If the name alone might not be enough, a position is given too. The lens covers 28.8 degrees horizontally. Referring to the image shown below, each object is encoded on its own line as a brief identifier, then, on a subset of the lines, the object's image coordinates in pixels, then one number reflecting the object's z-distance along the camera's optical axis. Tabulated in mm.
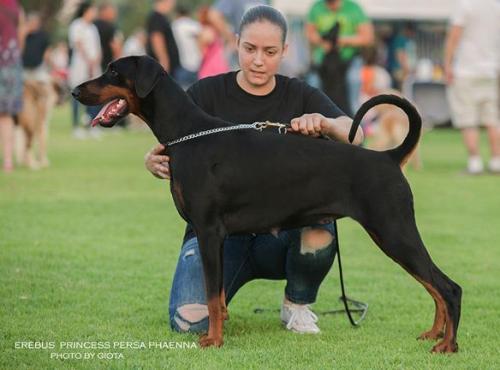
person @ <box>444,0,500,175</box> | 12203
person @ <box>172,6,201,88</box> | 20016
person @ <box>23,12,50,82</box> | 12742
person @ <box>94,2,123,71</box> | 19250
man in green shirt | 12086
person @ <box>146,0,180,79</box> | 15922
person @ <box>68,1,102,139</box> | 18547
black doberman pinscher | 4160
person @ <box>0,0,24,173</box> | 10992
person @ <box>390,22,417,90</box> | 22227
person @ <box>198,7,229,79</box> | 14000
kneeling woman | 4711
